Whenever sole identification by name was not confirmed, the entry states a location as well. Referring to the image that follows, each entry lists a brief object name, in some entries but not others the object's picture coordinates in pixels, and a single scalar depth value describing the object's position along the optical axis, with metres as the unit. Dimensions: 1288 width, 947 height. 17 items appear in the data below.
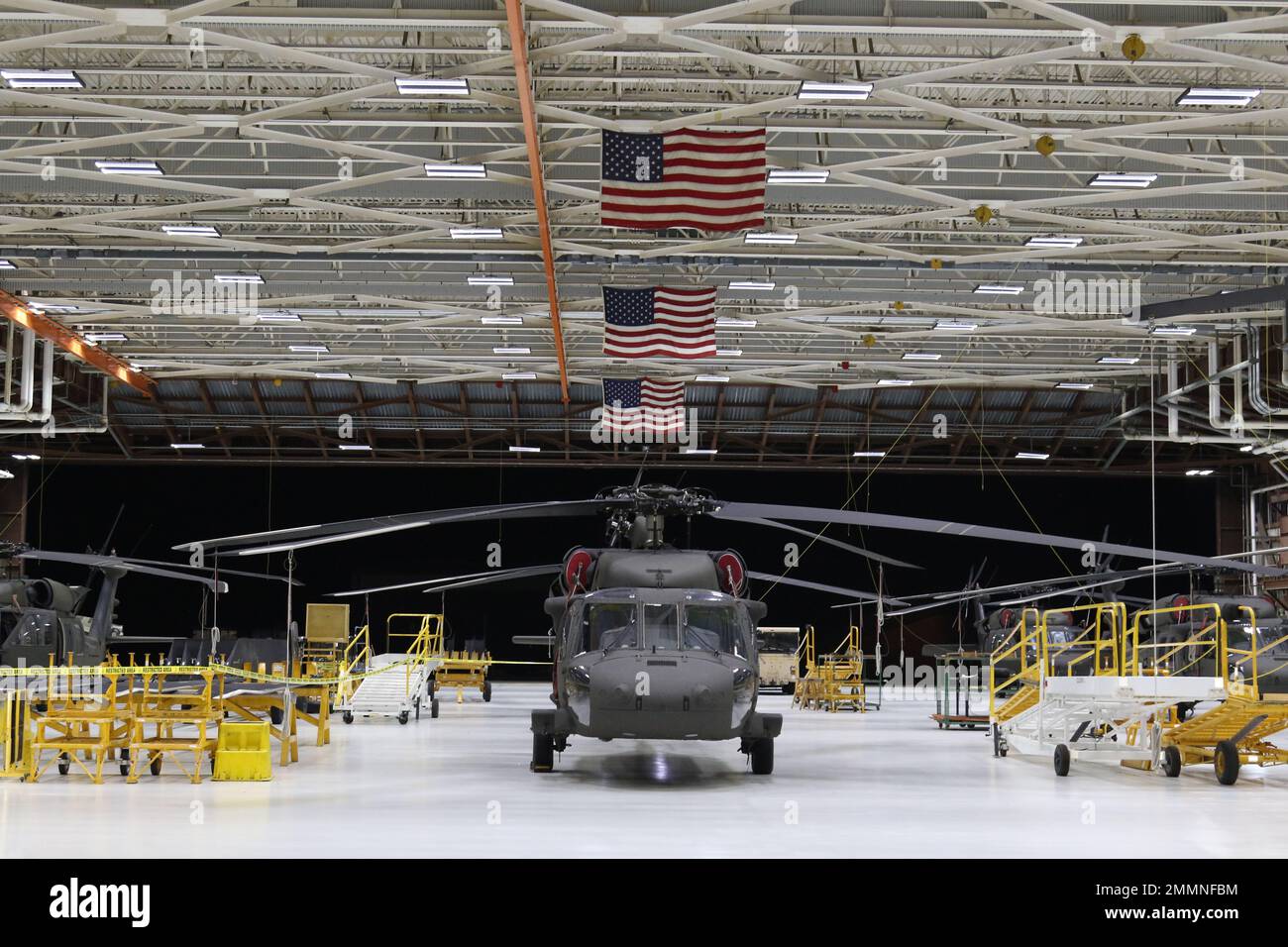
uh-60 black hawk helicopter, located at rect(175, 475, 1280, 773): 11.14
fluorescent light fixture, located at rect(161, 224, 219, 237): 22.30
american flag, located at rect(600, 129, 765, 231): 16.28
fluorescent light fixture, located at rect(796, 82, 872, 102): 16.17
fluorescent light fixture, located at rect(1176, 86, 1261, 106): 16.56
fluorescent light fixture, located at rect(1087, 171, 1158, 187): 19.44
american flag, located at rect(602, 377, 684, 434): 25.98
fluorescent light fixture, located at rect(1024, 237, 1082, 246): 22.58
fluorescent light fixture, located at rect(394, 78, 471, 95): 16.25
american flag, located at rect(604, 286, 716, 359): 21.44
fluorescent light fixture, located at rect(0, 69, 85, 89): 16.16
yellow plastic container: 12.02
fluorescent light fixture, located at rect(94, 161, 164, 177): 19.64
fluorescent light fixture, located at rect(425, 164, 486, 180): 19.30
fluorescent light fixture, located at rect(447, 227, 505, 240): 22.20
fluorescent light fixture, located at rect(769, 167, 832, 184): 19.09
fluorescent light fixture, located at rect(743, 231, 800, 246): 21.95
